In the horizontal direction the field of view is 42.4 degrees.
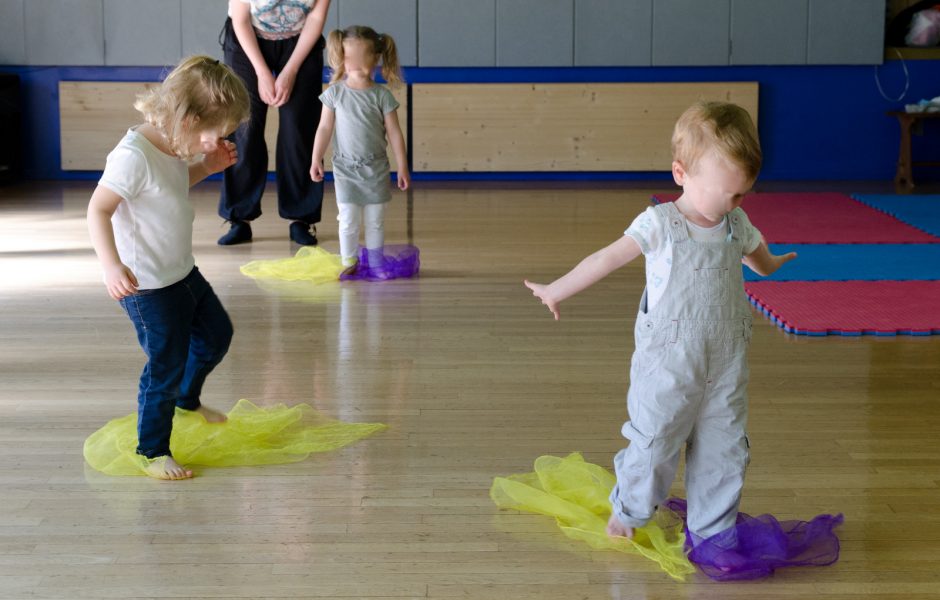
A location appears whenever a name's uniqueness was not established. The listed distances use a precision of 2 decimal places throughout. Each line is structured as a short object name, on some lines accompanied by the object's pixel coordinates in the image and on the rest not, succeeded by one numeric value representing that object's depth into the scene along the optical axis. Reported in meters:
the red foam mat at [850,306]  4.20
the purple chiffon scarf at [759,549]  2.27
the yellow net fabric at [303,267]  5.09
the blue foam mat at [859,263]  5.16
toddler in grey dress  4.86
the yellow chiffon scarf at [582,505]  2.35
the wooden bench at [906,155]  8.48
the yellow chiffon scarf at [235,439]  2.85
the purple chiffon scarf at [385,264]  5.11
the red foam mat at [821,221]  6.18
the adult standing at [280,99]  5.56
